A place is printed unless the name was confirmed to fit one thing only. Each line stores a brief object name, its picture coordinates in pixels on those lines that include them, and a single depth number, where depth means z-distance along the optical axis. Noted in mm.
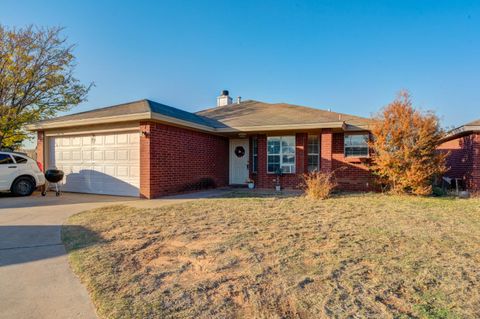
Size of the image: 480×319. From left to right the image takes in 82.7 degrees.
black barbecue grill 9609
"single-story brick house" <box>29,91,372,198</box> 9141
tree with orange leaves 8852
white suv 8930
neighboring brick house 9891
